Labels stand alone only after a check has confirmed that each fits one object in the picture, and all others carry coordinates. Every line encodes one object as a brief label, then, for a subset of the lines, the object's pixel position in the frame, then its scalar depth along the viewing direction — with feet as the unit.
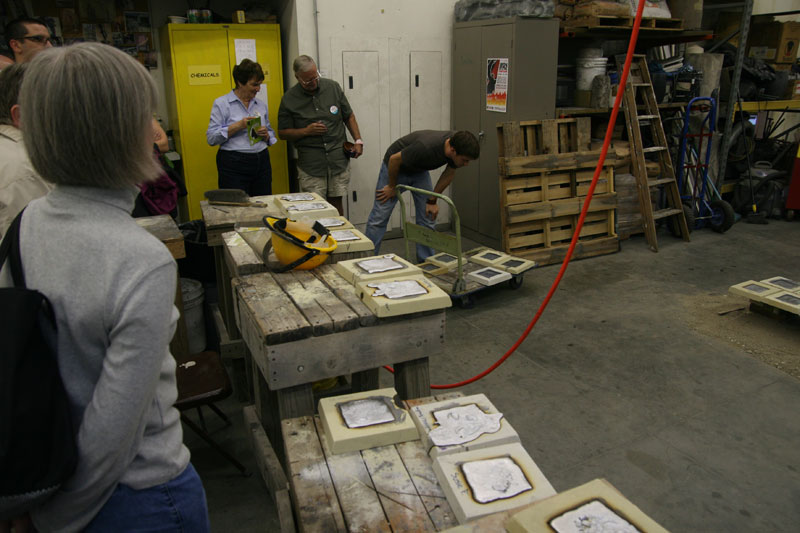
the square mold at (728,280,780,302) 14.79
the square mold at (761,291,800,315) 14.06
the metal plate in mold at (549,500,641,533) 4.66
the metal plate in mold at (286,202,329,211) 11.49
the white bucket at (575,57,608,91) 21.80
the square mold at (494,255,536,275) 16.65
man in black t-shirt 15.25
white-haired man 18.04
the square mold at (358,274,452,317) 7.23
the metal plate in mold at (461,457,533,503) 5.15
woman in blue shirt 16.11
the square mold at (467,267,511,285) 16.01
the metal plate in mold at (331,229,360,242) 9.66
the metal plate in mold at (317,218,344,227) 10.61
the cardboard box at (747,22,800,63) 26.78
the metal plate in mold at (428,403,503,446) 5.86
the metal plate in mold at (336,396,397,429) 6.22
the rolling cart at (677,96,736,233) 22.17
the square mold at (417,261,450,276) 16.43
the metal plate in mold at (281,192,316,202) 12.38
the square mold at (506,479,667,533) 4.64
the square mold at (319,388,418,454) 5.99
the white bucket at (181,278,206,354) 12.39
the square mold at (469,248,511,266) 17.34
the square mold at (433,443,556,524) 5.05
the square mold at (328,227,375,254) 9.36
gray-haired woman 3.52
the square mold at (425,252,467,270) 16.75
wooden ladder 20.81
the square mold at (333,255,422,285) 8.05
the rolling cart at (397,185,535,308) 15.29
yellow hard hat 8.45
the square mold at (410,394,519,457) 5.84
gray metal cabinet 18.97
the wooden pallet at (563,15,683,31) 20.08
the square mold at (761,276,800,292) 15.23
